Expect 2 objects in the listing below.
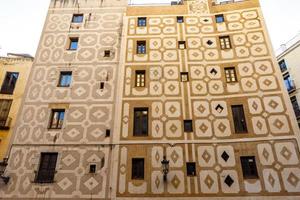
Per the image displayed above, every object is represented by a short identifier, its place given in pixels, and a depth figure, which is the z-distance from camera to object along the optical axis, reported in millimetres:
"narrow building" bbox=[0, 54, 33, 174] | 13681
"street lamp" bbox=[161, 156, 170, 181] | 11672
